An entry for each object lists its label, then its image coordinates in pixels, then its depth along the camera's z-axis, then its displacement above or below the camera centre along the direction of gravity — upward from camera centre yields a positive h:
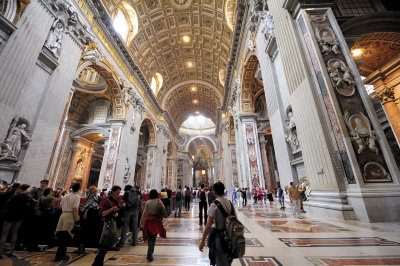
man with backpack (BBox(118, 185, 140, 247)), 3.24 -0.41
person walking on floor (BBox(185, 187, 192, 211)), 7.85 -0.36
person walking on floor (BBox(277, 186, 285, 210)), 7.15 -0.38
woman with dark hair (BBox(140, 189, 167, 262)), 2.35 -0.42
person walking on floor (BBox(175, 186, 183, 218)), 6.44 -0.48
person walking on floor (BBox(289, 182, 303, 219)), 4.21 -0.27
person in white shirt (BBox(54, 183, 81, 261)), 2.33 -0.44
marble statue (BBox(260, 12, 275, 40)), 5.97 +5.91
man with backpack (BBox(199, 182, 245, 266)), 1.36 -0.37
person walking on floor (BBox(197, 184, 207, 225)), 4.59 -0.41
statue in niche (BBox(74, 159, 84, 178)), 14.09 +1.70
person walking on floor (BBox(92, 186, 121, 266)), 1.95 -0.49
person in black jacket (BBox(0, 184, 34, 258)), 2.57 -0.35
